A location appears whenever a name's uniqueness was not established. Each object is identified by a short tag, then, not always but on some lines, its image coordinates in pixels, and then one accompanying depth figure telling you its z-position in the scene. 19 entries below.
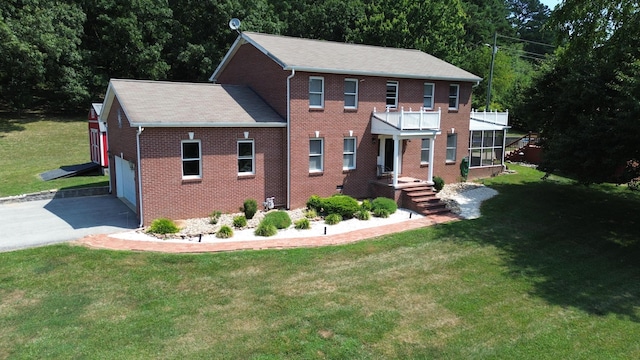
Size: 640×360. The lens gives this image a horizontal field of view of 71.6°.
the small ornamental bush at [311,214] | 17.44
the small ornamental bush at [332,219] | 16.67
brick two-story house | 16.09
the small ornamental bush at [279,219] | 15.88
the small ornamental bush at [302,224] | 15.89
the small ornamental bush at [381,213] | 17.84
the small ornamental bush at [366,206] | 18.27
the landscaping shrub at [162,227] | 14.73
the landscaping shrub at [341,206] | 17.38
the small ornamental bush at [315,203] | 18.16
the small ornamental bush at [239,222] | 15.70
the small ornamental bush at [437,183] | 21.78
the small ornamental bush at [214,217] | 16.21
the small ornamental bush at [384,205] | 18.17
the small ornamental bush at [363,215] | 17.30
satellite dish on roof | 23.86
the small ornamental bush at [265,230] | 14.98
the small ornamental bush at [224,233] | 14.62
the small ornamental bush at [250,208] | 16.67
